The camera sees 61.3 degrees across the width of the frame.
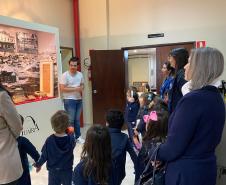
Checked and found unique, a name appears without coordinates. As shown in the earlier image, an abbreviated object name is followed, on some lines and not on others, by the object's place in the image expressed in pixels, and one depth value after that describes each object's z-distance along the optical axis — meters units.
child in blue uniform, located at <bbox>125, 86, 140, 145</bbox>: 2.85
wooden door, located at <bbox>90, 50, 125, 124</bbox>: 4.50
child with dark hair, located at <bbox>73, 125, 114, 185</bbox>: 1.18
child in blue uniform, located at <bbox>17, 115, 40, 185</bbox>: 1.52
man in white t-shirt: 3.52
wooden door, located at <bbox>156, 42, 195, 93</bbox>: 4.12
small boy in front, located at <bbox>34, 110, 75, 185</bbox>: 1.62
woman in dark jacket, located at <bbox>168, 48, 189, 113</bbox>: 1.74
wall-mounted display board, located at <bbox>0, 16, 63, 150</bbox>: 2.62
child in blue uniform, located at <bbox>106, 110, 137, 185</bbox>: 1.35
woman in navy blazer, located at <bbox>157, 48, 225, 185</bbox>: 0.89
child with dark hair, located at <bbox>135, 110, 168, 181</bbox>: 1.46
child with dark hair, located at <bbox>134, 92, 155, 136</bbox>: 2.29
